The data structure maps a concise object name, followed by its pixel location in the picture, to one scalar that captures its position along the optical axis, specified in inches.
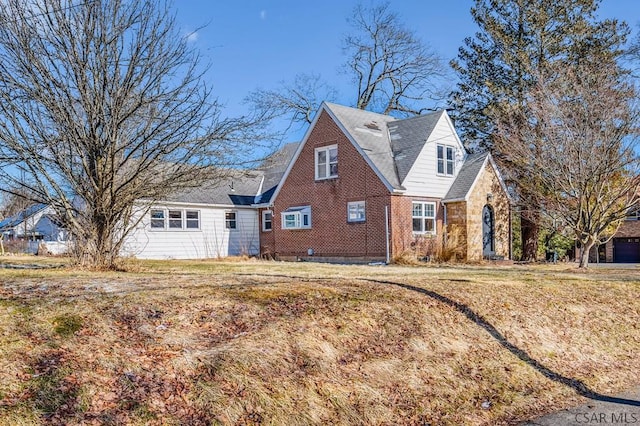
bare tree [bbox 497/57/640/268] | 659.4
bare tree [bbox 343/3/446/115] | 1439.5
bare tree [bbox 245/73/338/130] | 1412.4
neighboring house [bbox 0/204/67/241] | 1315.3
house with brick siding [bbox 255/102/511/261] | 814.5
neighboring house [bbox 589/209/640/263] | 1489.9
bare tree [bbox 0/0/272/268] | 398.3
